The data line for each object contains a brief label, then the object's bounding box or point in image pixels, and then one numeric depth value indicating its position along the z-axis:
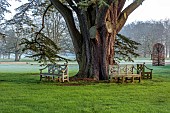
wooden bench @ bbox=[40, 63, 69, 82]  11.90
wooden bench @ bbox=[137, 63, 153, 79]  14.44
